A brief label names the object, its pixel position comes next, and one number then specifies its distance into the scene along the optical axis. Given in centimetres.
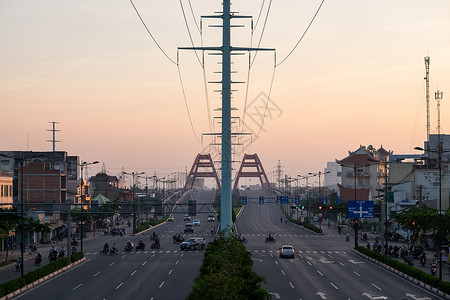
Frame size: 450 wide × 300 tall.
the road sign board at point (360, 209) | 8025
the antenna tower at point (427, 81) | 15892
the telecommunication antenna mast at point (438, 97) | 14925
